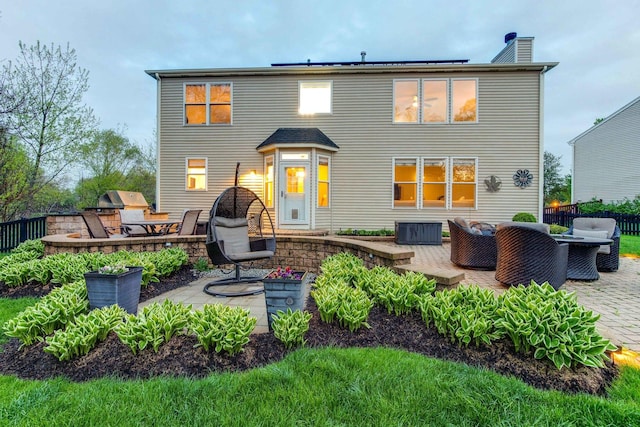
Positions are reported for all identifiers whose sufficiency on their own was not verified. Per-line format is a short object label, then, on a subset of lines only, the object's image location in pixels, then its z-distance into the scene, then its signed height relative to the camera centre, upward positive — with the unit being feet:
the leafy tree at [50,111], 27.81 +9.18
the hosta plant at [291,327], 7.71 -3.03
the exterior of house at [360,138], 30.58 +7.11
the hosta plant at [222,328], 7.21 -2.91
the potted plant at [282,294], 8.63 -2.42
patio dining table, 21.70 -1.20
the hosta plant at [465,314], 7.41 -2.73
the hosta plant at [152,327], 7.27 -2.94
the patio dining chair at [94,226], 18.74 -1.23
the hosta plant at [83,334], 7.13 -3.09
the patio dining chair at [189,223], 21.35 -1.12
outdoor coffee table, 14.74 -2.53
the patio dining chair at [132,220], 23.61 -1.02
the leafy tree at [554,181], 91.56 +8.88
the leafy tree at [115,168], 49.83 +7.09
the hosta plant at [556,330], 6.51 -2.70
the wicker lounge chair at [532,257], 12.13 -1.92
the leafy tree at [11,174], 22.75 +2.43
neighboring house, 50.34 +9.12
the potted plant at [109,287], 9.50 -2.49
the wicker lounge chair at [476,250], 16.67 -2.25
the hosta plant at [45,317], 7.91 -2.99
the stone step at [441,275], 10.15 -2.24
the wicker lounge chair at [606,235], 16.60 -1.38
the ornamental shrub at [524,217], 28.02 -0.74
